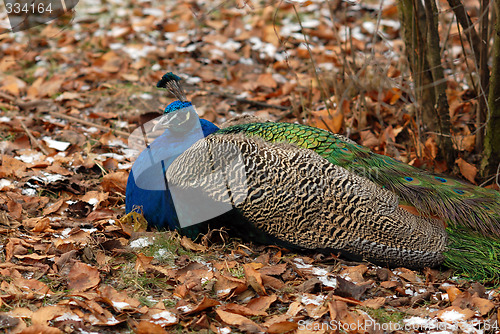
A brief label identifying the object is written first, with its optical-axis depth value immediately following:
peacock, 6.08
